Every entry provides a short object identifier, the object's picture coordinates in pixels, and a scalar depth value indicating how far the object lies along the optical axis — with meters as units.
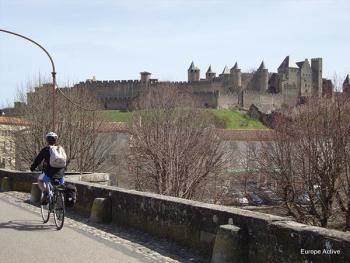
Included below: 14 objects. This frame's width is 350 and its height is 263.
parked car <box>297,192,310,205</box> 26.97
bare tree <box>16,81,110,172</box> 36.00
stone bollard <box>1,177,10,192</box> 18.91
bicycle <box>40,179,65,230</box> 9.81
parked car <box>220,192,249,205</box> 36.12
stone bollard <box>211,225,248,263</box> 6.79
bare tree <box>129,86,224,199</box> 32.12
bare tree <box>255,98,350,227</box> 25.66
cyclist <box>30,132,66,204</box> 10.09
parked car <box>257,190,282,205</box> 29.75
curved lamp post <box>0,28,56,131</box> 19.67
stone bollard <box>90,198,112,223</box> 10.83
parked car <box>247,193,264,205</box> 40.71
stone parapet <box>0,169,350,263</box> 5.66
